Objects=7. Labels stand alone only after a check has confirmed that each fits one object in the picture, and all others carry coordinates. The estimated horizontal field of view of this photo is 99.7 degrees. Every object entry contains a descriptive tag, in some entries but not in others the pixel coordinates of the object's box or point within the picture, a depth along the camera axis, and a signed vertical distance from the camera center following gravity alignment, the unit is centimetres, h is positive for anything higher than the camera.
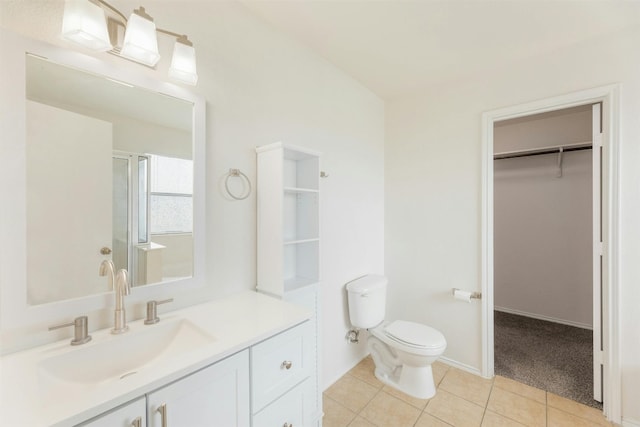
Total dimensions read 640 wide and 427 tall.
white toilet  190 -94
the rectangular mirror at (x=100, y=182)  92 +12
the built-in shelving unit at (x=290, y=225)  146 -8
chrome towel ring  143 +17
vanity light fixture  89 +65
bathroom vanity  67 -49
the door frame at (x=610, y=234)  168 -13
